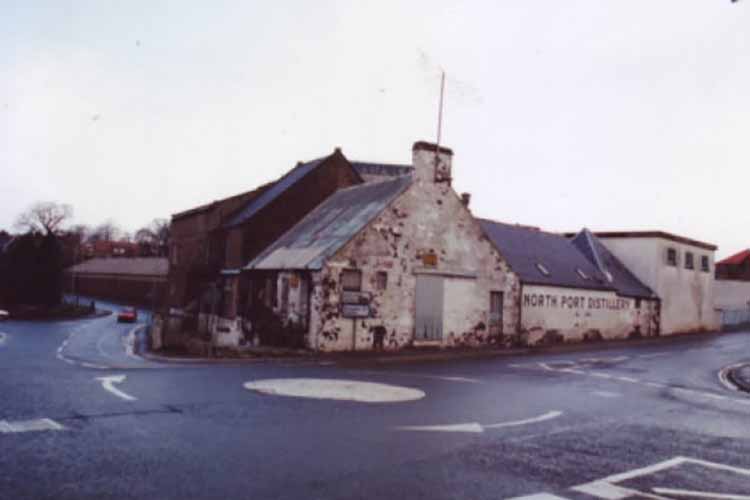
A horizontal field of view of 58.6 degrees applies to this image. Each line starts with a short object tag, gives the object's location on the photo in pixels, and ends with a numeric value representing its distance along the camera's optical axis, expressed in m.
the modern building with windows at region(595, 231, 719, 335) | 43.31
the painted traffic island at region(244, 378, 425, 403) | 12.23
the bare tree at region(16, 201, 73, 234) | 109.19
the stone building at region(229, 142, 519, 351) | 23.50
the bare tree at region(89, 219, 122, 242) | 170.00
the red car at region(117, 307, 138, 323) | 57.59
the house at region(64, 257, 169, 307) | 77.88
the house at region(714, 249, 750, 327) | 55.90
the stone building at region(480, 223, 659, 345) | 31.59
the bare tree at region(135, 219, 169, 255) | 122.54
